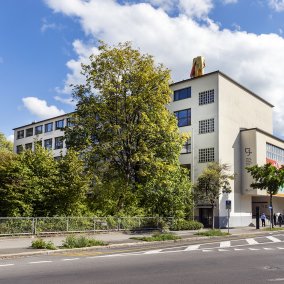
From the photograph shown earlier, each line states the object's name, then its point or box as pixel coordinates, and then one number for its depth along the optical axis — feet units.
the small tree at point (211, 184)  90.15
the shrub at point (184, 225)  81.56
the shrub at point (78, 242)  46.30
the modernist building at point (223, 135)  106.15
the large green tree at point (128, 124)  80.90
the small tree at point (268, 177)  93.96
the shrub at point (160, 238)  56.67
